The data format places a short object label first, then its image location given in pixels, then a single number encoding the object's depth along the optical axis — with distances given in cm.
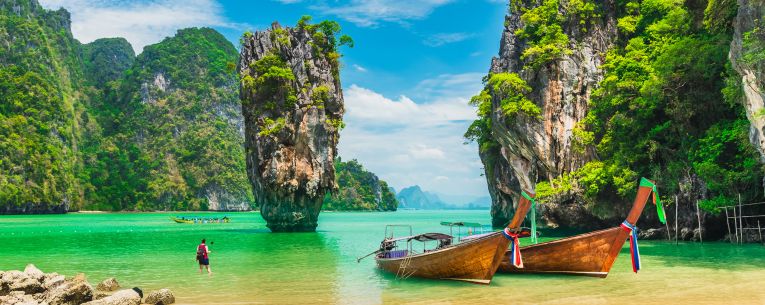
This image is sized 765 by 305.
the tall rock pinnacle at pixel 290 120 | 4266
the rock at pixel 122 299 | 1212
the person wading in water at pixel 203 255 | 1839
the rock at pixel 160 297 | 1294
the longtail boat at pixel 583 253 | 1463
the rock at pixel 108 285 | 1538
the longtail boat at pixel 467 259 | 1471
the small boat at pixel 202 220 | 6112
